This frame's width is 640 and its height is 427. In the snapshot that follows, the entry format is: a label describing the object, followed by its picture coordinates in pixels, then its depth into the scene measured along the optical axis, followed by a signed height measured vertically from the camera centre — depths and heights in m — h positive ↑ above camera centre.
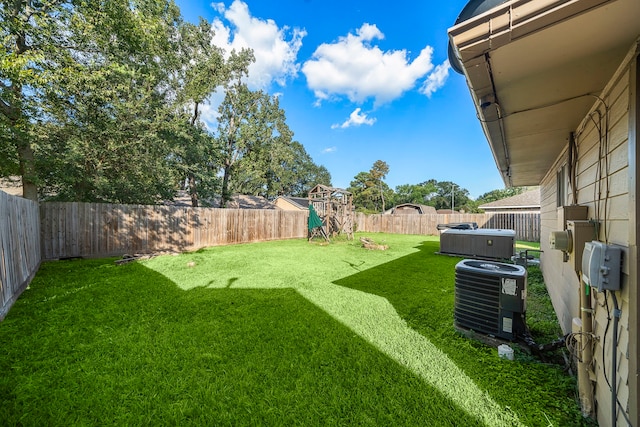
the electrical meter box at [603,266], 1.23 -0.30
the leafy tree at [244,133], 15.83 +5.26
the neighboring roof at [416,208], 27.53 +0.27
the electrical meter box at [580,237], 1.69 -0.20
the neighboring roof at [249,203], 19.22 +0.77
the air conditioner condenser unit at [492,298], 2.30 -0.90
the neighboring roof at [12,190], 10.04 +1.12
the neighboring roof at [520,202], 17.61 +0.56
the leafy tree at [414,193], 46.97 +3.51
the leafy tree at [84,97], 5.85 +3.25
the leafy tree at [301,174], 39.38 +6.45
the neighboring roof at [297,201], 22.30 +0.97
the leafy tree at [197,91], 11.98 +6.30
